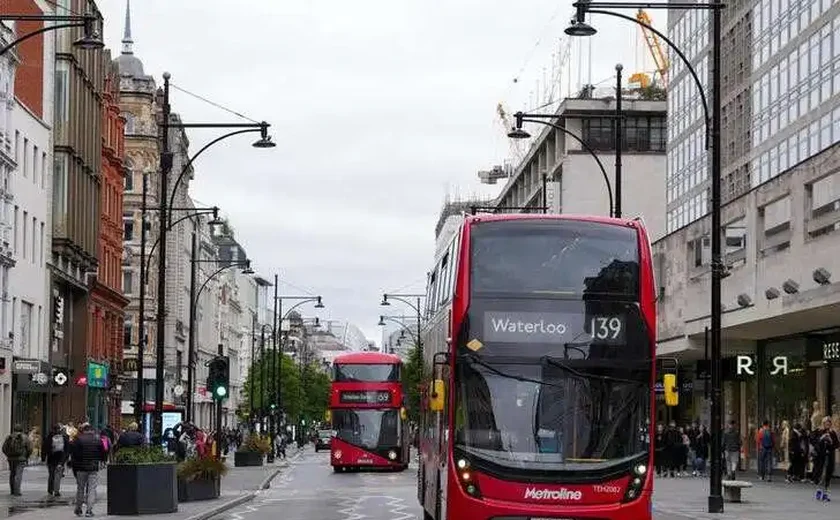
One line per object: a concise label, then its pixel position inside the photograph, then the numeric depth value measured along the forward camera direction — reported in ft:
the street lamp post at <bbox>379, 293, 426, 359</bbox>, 274.85
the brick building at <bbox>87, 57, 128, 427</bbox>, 257.96
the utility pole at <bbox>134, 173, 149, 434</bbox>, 136.56
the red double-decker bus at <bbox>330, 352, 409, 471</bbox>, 186.09
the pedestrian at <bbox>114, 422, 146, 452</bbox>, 108.88
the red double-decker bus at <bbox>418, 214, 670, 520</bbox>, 66.13
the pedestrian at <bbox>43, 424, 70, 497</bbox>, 122.52
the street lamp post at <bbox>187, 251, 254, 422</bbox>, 204.57
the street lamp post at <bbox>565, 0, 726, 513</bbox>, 98.37
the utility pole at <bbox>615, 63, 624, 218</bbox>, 129.70
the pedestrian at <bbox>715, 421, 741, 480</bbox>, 159.02
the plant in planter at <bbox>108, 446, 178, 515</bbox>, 100.27
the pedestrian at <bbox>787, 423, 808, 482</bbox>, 154.92
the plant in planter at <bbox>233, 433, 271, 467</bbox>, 228.84
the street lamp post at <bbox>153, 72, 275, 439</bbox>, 119.81
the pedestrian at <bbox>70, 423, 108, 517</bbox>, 99.66
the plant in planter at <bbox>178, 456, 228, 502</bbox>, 121.08
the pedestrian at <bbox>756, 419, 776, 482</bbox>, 159.02
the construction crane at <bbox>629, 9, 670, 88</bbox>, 417.69
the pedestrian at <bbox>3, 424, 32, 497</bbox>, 120.16
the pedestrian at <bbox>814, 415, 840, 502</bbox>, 123.13
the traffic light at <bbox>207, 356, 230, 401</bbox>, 122.93
